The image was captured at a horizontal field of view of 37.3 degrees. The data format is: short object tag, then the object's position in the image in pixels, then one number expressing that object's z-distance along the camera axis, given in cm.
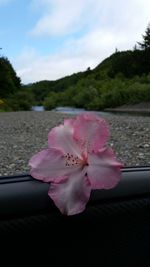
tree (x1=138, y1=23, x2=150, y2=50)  3280
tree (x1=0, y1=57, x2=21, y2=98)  2174
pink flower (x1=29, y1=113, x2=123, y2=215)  36
